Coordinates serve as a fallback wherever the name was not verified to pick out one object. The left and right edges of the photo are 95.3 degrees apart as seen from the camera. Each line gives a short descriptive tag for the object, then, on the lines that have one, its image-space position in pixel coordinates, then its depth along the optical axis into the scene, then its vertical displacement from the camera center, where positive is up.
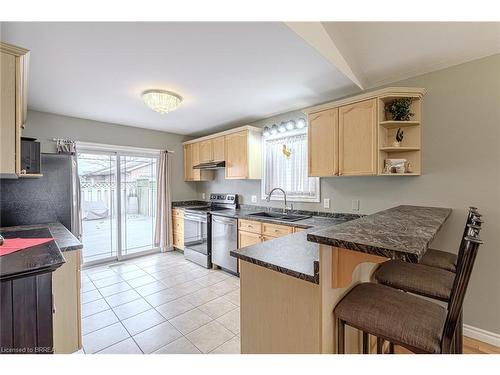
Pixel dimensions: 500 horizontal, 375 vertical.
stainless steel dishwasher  3.38 -0.83
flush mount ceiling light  2.55 +0.99
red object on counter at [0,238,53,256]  1.44 -0.40
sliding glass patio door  3.85 -0.30
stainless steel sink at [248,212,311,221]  3.11 -0.43
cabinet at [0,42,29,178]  1.35 +0.47
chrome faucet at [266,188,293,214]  3.46 -0.13
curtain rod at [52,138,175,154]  3.41 +0.71
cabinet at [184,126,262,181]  3.65 +0.62
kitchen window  3.26 +0.29
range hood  4.00 +0.40
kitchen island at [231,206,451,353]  0.94 -0.47
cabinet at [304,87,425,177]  2.26 +0.54
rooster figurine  3.42 +0.52
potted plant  2.25 +0.77
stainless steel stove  3.74 -0.73
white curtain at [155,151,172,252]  4.51 -0.39
